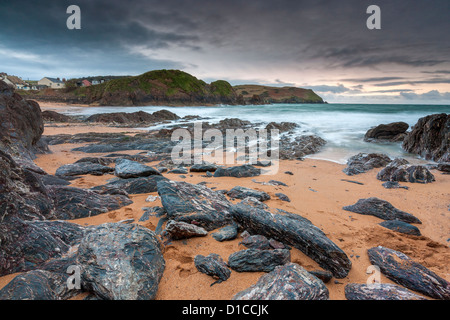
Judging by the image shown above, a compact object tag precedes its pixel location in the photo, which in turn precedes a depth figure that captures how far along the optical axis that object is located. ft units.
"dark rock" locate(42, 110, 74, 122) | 67.79
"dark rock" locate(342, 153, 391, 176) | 25.99
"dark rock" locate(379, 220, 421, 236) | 12.35
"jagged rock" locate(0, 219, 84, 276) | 7.89
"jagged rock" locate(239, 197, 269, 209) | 12.87
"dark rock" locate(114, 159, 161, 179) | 18.35
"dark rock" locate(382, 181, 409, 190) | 20.51
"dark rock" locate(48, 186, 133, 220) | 11.91
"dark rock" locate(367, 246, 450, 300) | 7.73
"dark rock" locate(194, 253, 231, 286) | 8.04
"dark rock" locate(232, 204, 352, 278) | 8.63
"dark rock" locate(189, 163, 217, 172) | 23.18
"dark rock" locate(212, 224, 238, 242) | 10.23
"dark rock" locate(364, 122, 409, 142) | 48.85
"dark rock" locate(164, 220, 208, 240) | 9.99
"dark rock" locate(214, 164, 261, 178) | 21.67
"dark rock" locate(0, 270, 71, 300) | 6.26
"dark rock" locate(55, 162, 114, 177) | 19.32
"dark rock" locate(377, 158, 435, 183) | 21.95
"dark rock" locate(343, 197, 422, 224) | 13.93
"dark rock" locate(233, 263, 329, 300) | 6.51
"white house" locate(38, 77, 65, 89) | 276.82
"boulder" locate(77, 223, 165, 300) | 6.76
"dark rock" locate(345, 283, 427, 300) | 6.92
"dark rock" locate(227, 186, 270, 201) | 15.40
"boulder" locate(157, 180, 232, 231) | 11.09
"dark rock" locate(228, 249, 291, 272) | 8.34
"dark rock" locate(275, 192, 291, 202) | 16.01
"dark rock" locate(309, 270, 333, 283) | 7.97
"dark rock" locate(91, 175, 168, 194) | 15.43
